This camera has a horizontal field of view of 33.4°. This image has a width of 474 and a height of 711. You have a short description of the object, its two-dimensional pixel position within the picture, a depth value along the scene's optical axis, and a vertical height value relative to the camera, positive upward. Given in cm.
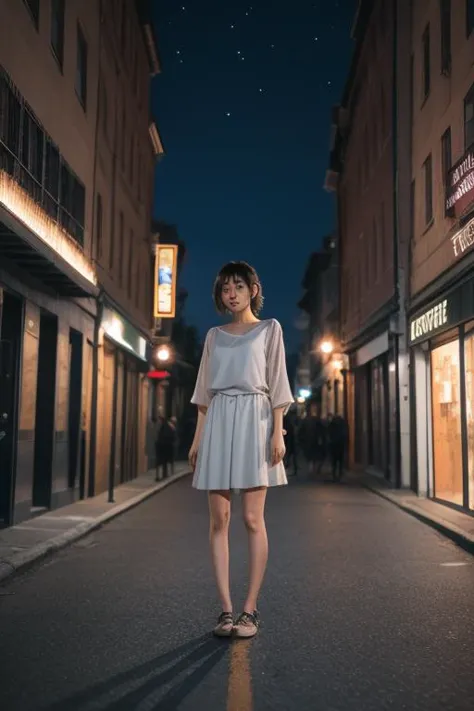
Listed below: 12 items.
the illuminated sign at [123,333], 1757 +257
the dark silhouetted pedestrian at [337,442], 2153 -12
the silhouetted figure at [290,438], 2288 -2
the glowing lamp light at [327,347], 3192 +368
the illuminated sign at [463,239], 1198 +315
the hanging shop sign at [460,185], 1186 +399
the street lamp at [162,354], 2684 +279
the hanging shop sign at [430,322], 1379 +221
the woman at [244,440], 480 -2
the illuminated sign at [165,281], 2680 +524
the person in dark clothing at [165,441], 2150 -14
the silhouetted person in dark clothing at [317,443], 2494 -17
